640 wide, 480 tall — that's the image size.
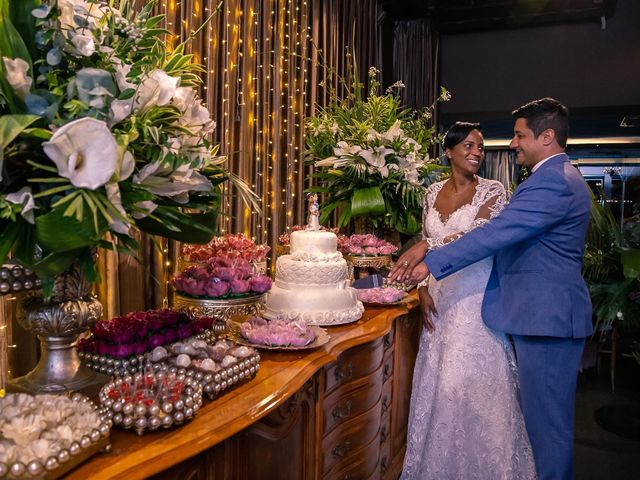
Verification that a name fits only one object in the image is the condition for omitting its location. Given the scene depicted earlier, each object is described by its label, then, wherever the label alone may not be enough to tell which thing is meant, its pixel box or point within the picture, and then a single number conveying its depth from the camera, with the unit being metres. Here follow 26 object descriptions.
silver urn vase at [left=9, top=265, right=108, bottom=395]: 1.37
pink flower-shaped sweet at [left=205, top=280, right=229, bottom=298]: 1.90
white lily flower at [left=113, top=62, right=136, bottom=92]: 1.24
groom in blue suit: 2.53
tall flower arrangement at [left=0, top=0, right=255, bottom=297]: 1.07
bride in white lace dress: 2.84
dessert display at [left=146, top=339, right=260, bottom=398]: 1.44
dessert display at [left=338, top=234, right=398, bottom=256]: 3.21
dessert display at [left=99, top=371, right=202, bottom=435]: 1.20
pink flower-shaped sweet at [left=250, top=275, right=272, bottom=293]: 1.99
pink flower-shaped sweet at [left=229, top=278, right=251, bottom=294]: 1.94
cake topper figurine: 2.50
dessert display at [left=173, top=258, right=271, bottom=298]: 1.91
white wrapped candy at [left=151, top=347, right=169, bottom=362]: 1.50
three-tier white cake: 2.32
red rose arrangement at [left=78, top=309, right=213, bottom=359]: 1.52
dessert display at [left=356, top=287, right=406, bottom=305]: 2.88
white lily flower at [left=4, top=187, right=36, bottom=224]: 1.08
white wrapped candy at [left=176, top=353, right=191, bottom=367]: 1.46
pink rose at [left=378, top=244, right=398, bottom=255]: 3.26
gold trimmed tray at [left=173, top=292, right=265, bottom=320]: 1.90
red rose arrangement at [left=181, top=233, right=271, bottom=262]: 2.32
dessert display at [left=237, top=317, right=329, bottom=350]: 1.89
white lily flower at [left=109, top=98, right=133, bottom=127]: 1.17
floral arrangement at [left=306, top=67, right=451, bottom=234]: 3.31
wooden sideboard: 1.17
